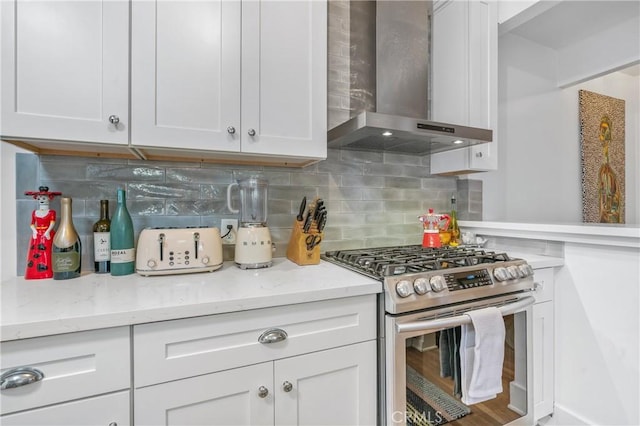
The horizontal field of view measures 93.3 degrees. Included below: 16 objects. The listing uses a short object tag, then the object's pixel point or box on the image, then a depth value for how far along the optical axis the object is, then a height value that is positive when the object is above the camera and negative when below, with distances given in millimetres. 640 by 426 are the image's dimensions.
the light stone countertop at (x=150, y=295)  806 -272
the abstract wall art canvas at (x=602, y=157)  2828 +539
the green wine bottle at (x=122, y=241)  1268 -120
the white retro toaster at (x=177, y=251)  1243 -162
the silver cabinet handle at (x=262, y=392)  995 -592
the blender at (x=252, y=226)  1405 -65
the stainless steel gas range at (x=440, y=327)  1151 -465
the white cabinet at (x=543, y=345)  1591 -718
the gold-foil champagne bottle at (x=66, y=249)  1197 -147
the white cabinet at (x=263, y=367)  892 -509
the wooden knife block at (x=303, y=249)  1507 -185
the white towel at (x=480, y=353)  1270 -600
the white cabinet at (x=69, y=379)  764 -444
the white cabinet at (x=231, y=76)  1176 +579
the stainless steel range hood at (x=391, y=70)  1657 +812
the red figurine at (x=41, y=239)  1215 -107
